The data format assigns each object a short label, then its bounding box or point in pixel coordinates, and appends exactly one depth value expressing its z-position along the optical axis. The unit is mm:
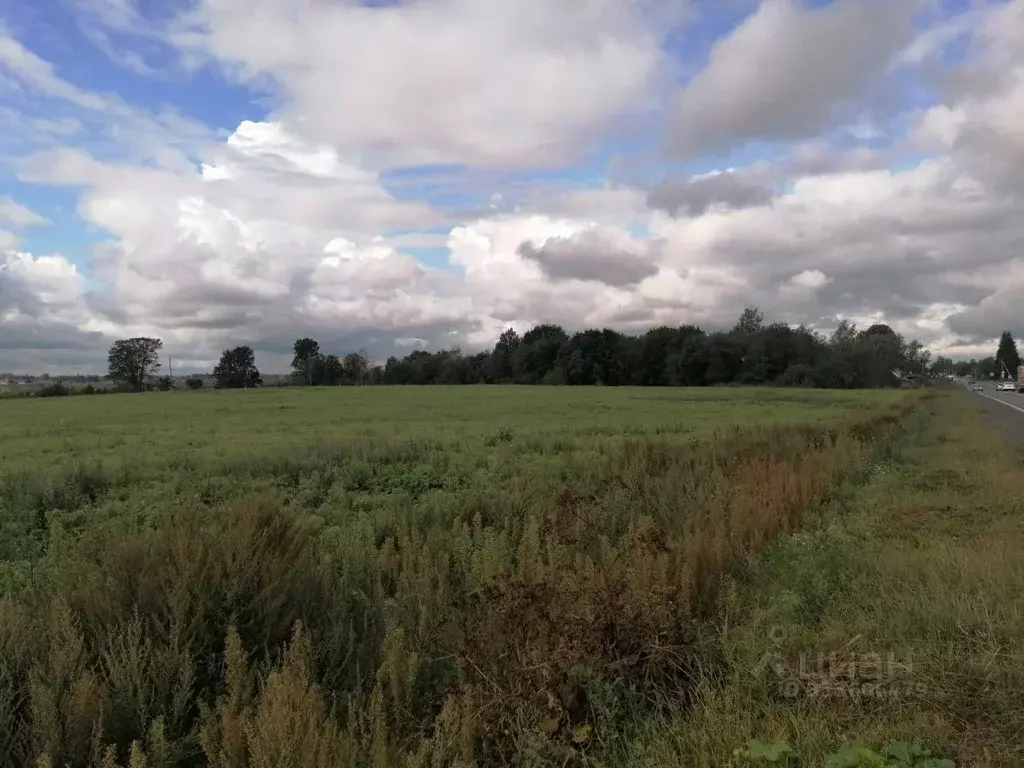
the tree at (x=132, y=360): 137500
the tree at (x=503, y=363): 149875
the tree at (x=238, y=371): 155000
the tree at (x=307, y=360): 158000
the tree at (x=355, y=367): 161875
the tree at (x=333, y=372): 159375
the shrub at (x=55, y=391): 92688
